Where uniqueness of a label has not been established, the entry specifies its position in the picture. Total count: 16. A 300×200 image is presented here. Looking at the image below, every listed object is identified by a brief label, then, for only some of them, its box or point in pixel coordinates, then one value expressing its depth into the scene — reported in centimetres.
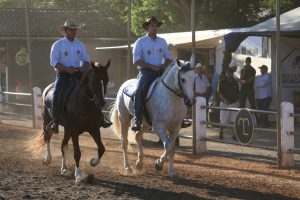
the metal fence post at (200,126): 1523
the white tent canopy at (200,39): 2094
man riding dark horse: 1176
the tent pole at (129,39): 1641
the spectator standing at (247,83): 2044
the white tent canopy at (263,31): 1833
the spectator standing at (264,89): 2025
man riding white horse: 1178
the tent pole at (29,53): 2122
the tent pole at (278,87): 1232
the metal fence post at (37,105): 2169
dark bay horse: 1093
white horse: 1086
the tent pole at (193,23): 1461
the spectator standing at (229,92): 1745
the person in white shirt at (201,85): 1944
